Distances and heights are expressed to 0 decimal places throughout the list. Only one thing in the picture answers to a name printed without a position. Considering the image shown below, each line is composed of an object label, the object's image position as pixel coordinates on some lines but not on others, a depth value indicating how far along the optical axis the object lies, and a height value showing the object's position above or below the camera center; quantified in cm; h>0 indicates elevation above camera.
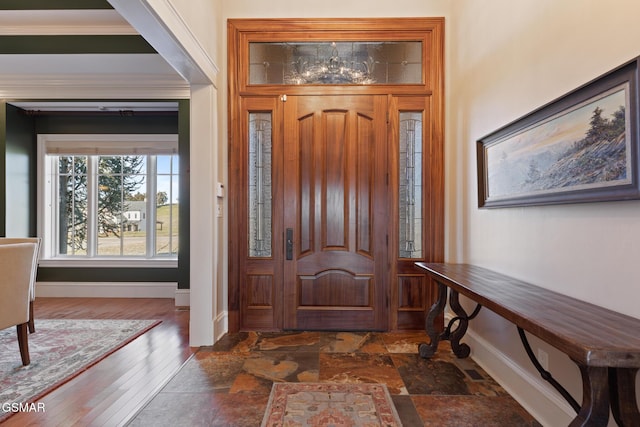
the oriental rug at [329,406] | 177 -120
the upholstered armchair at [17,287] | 227 -56
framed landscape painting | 126 +33
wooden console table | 98 -43
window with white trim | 471 +19
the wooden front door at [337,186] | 308 +27
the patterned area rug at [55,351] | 215 -121
